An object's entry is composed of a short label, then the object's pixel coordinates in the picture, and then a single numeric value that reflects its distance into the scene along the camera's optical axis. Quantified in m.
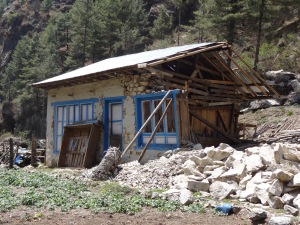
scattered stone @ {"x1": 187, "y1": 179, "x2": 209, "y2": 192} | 8.88
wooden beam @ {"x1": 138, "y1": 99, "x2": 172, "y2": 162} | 11.89
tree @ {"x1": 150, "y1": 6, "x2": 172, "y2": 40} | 49.41
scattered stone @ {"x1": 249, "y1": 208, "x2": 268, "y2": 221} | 6.45
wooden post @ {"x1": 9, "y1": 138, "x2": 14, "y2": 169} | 18.01
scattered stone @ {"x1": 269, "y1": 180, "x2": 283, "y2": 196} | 7.68
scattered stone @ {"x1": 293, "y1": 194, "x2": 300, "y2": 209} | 7.32
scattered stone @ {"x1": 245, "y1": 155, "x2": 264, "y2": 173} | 8.91
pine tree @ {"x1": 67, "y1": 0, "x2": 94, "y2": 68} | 45.59
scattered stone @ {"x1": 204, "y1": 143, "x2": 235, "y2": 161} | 10.19
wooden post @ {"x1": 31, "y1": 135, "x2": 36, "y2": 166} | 18.77
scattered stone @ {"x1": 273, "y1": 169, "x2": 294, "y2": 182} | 7.88
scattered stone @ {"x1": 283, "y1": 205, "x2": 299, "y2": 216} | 6.97
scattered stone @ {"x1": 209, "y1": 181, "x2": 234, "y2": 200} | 8.39
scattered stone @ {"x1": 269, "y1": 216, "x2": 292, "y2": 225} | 6.04
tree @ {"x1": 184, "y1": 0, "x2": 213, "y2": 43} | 27.81
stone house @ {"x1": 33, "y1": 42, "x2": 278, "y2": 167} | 13.52
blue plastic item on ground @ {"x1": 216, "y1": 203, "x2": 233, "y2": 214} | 6.93
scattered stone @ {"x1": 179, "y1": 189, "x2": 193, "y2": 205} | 7.52
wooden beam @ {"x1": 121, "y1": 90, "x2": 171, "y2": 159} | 11.95
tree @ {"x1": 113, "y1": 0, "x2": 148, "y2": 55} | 44.62
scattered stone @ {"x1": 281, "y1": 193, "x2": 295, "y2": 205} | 7.54
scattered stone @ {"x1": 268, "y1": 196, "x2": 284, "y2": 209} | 7.46
